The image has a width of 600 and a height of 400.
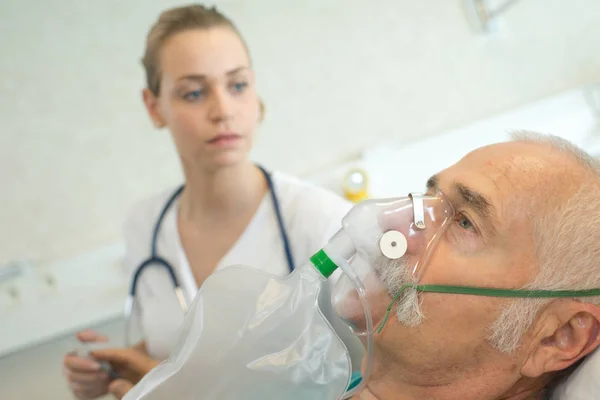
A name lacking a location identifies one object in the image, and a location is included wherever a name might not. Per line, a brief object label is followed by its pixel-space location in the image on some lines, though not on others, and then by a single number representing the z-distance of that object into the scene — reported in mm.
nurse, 1206
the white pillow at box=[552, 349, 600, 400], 868
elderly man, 864
